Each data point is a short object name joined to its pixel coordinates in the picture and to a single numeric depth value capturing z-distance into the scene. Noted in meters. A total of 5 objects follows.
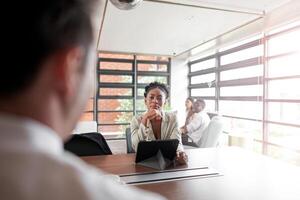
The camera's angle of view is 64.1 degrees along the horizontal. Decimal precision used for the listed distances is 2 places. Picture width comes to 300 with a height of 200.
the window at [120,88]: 6.41
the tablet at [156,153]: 1.53
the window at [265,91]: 3.64
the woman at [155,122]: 2.24
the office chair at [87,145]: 1.82
